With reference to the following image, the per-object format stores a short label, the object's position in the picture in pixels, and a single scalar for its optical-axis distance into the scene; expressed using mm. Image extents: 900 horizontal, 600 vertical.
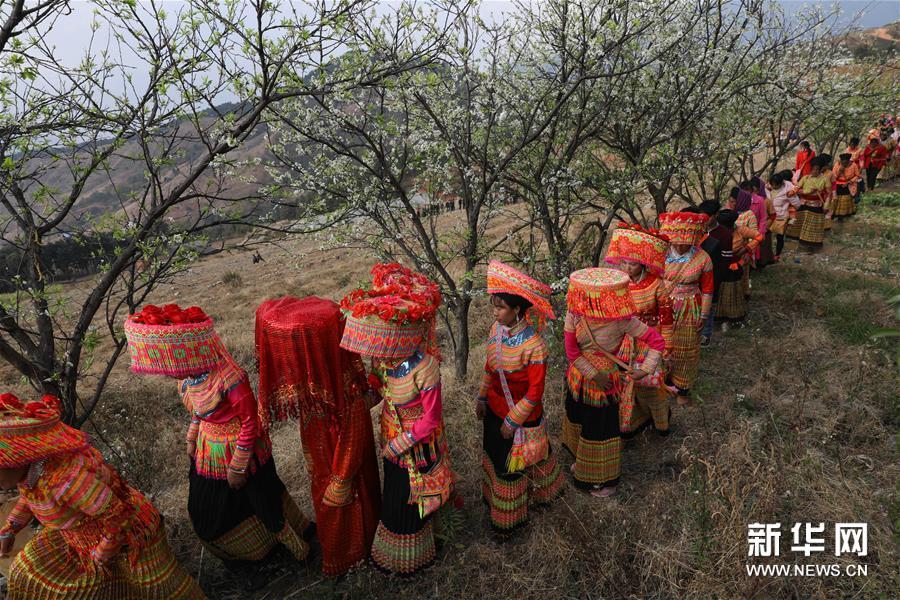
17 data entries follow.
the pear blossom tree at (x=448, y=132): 4910
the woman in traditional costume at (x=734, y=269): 6574
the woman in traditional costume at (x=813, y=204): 9477
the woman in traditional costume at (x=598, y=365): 3734
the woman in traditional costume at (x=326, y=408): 2992
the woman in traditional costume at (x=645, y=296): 4523
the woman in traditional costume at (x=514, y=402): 3428
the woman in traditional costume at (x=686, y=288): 5242
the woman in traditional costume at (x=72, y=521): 2602
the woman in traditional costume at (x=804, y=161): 9883
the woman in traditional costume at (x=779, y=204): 9188
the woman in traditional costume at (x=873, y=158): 13774
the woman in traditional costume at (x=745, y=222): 6774
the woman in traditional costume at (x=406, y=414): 2924
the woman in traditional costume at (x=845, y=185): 11570
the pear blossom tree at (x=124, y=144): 3453
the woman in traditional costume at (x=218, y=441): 2982
